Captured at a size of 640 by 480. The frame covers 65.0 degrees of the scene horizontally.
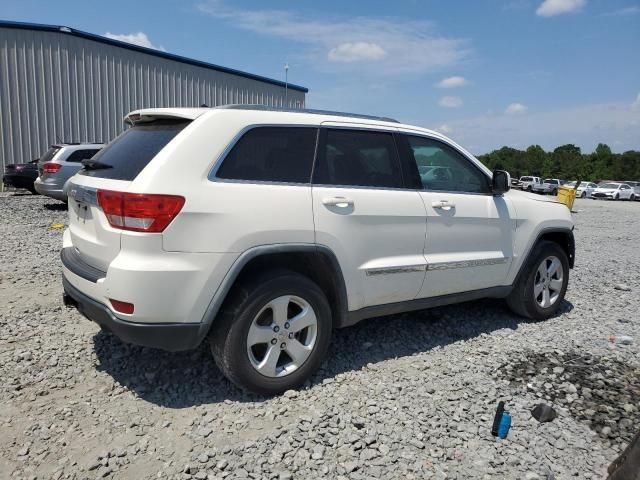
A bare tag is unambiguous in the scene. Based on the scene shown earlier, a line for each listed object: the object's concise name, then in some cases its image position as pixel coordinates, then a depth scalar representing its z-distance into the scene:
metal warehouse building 17.34
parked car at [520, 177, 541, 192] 42.50
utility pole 25.50
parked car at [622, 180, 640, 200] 40.69
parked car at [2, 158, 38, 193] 15.47
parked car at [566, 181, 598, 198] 40.63
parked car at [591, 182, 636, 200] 39.50
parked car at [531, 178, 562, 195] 41.84
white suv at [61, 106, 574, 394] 2.90
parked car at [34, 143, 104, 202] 12.00
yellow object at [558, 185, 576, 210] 19.62
